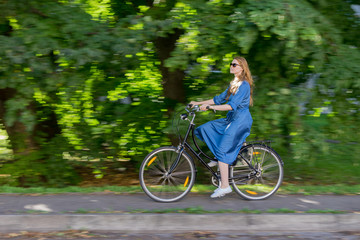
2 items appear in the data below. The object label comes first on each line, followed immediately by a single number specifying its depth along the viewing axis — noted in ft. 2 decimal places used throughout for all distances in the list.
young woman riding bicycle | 19.67
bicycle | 20.11
